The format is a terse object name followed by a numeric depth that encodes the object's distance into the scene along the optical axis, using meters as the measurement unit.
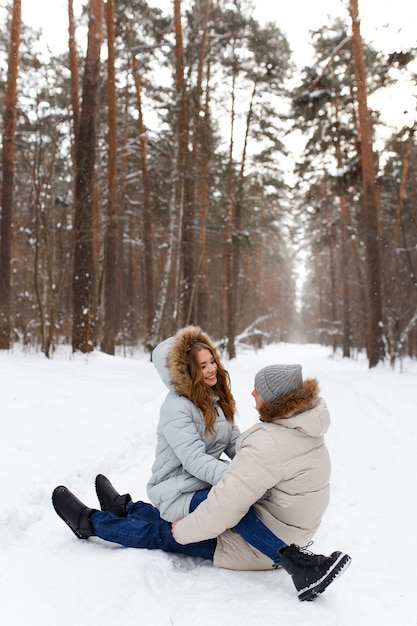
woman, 2.83
